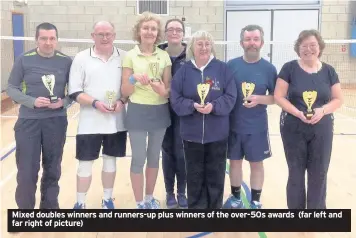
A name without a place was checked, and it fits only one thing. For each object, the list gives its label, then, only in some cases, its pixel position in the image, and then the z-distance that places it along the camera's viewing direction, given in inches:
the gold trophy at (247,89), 136.2
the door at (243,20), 482.9
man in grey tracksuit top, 133.3
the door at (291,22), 481.7
